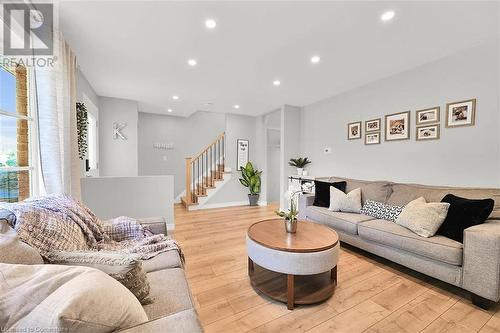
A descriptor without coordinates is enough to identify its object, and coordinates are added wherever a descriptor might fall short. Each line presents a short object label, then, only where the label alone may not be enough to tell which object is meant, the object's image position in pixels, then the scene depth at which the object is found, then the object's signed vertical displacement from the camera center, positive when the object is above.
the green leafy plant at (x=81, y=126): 2.74 +0.44
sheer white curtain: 1.85 +0.32
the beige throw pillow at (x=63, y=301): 0.57 -0.41
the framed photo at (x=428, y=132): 2.77 +0.39
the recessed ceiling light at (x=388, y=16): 1.89 +1.33
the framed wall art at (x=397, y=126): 3.07 +0.53
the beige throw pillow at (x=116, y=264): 0.90 -0.46
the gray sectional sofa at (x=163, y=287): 0.69 -0.68
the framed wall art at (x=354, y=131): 3.72 +0.55
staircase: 5.26 -0.36
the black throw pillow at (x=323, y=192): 3.24 -0.48
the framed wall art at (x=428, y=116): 2.77 +0.62
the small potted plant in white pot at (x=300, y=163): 4.74 -0.05
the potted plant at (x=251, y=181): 5.61 -0.54
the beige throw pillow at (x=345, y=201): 2.90 -0.56
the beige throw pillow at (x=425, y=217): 2.01 -0.55
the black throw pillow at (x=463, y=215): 1.86 -0.48
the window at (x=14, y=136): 1.70 +0.20
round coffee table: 1.66 -0.81
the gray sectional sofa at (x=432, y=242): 1.62 -0.76
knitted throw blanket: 1.08 -0.44
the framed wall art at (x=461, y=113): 2.47 +0.59
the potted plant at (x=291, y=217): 2.05 -0.54
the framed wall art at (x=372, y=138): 3.43 +0.38
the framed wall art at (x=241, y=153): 5.77 +0.21
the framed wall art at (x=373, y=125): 3.43 +0.60
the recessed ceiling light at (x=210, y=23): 1.99 +1.31
